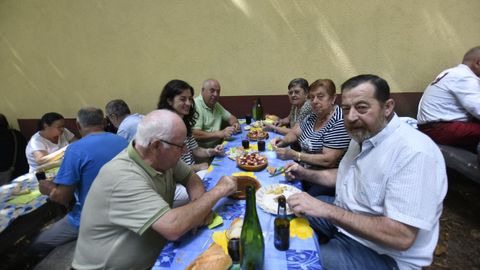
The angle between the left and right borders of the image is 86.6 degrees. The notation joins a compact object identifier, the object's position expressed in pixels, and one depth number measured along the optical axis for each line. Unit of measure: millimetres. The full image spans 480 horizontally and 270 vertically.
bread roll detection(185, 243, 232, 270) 989
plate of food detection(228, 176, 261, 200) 1537
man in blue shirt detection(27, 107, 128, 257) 1770
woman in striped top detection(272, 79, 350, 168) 2072
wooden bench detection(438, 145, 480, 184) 2553
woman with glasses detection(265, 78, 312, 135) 3010
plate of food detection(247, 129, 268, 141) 2775
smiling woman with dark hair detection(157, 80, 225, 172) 2438
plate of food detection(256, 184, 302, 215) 1391
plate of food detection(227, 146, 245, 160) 2234
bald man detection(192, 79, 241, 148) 3006
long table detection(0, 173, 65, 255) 1735
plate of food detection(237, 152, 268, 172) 1927
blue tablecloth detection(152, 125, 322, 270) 1058
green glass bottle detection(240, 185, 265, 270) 1014
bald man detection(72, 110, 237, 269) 1129
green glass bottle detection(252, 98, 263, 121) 3643
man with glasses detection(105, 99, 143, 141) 2664
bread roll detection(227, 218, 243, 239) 1179
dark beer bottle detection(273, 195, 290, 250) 1112
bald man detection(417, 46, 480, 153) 2791
